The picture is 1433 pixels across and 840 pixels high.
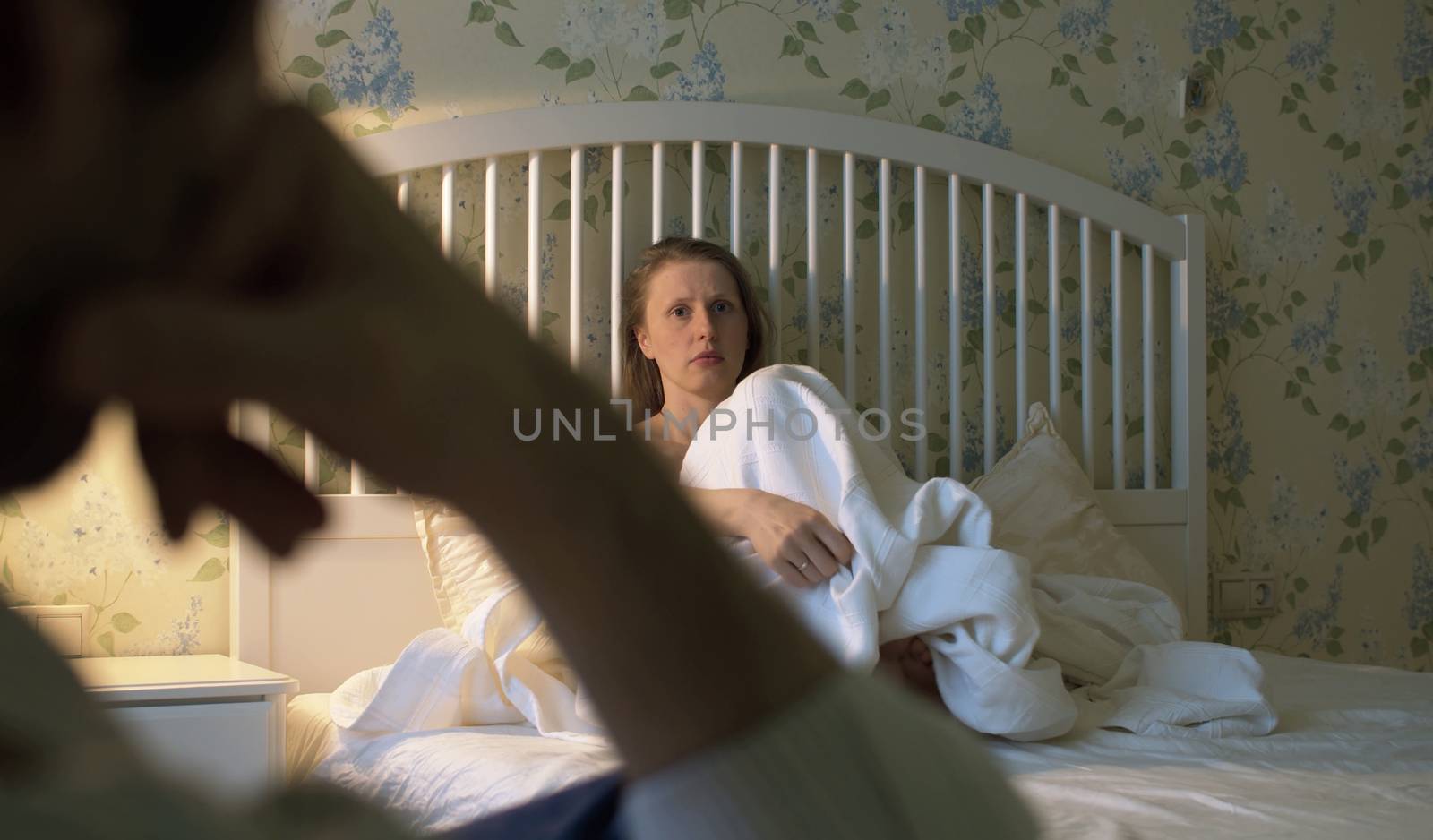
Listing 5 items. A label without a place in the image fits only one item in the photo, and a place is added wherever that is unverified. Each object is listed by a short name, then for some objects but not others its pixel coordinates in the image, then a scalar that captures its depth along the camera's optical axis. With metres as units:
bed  1.96
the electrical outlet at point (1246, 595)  2.52
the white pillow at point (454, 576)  1.82
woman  2.07
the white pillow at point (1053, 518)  2.08
